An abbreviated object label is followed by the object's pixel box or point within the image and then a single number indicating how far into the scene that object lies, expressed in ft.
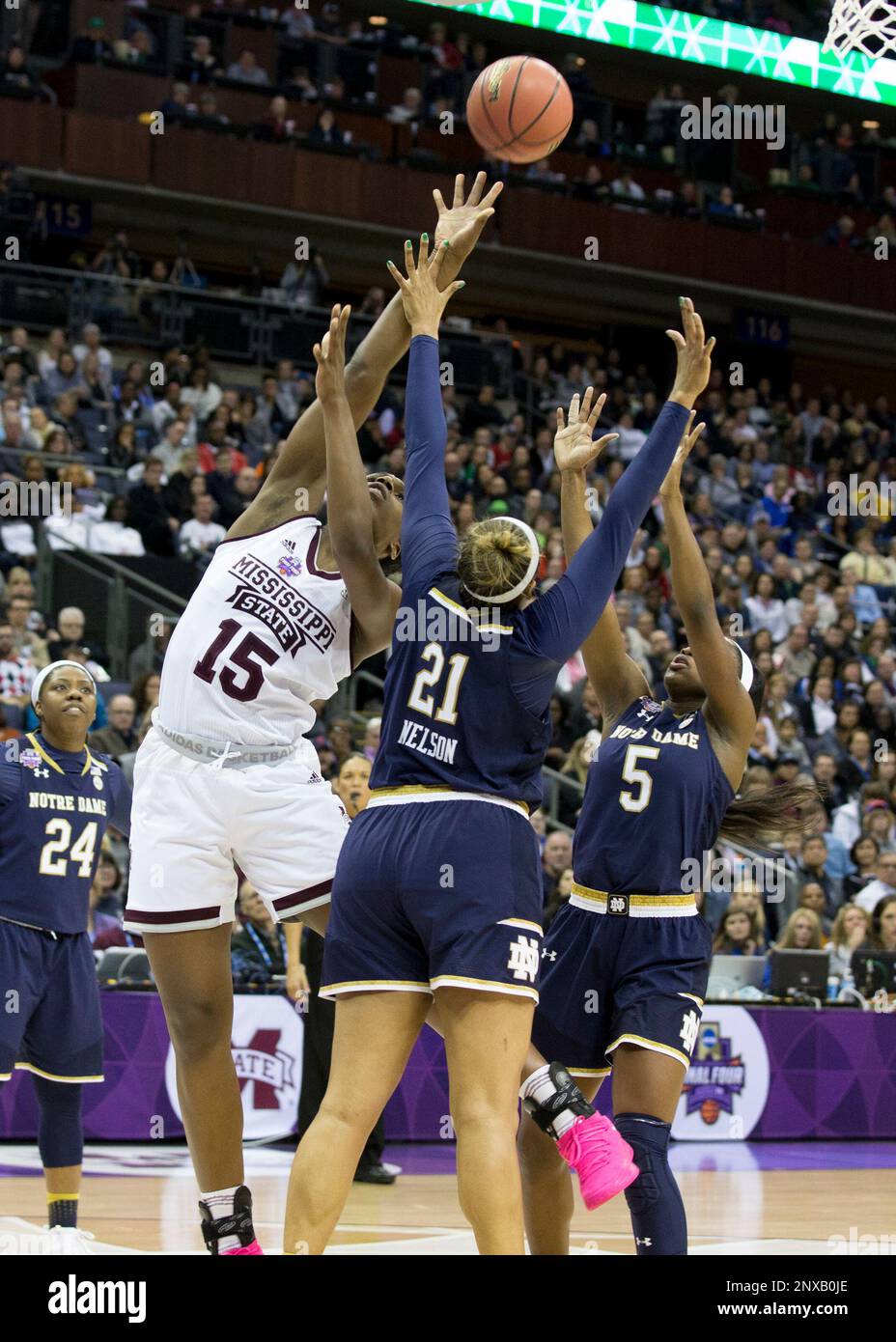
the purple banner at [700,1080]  33.30
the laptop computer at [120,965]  33.94
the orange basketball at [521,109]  22.67
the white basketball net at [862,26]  33.71
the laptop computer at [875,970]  40.86
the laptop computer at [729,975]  39.99
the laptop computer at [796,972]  39.81
